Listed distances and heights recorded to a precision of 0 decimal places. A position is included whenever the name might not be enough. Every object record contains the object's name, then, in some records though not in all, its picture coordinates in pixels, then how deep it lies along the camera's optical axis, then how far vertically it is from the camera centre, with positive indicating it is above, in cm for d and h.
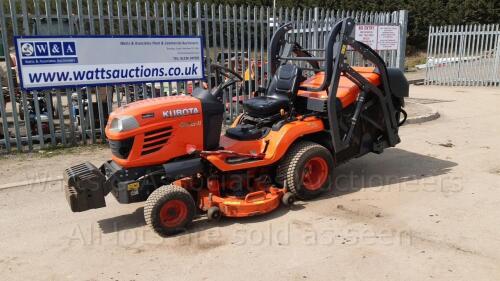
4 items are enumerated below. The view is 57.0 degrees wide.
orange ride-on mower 408 -112
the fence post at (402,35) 1160 -24
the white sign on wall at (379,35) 1076 -23
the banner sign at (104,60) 664 -46
